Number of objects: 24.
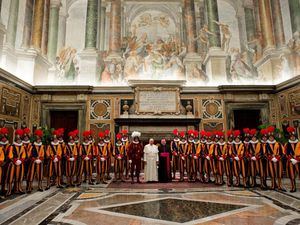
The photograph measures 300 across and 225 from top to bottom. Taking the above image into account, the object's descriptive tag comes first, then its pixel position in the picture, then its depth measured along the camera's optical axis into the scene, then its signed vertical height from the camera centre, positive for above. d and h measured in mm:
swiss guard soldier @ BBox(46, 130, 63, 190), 6512 -297
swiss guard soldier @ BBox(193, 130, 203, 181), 7594 -212
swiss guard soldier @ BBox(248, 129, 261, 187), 6379 -256
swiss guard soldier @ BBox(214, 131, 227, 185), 6930 -205
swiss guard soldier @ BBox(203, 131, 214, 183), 7227 -268
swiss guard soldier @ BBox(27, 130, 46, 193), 5914 -260
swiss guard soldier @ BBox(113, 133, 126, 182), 7543 -241
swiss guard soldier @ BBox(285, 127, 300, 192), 5736 -221
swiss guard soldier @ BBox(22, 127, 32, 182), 5957 +164
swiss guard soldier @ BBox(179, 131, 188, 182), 7897 -247
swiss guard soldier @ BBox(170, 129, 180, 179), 8250 -72
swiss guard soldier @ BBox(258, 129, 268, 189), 6254 -397
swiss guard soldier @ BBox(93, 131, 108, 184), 7285 -321
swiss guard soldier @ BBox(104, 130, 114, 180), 7541 +32
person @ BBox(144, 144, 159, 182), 7480 -420
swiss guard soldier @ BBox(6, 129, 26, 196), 5484 -325
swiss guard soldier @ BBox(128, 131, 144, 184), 7484 -114
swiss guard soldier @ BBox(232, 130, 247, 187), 6550 -271
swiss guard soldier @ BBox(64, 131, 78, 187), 6781 -260
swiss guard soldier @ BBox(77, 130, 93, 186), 7031 -277
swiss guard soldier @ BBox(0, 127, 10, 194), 5391 -138
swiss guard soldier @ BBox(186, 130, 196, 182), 7703 -386
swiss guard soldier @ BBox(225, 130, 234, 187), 6712 -417
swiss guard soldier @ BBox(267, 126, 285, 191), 6023 -384
